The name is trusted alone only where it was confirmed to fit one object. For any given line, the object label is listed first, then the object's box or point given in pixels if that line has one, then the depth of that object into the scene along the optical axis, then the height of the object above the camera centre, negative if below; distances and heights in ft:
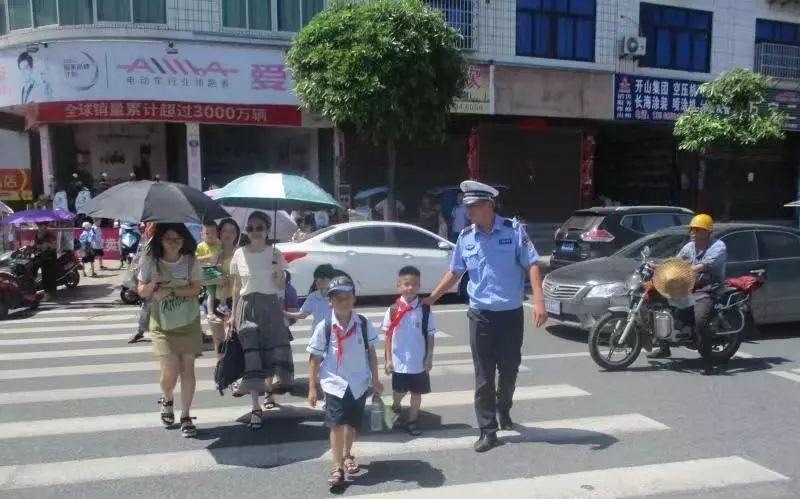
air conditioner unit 65.26 +12.29
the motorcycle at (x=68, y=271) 40.83 -5.93
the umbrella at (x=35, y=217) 36.40 -2.26
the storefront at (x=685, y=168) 69.72 +0.41
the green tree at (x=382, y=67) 43.11 +7.02
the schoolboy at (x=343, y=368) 13.92 -4.13
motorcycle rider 23.39 -3.52
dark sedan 27.27 -4.26
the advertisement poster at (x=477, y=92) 59.57 +7.18
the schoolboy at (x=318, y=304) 18.70 -3.68
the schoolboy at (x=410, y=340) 17.16 -4.28
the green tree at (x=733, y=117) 53.67 +4.50
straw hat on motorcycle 22.93 -3.65
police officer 15.94 -2.88
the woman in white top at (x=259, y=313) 17.31 -3.64
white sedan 35.24 -4.31
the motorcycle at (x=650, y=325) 23.21 -5.35
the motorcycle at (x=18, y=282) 35.14 -5.69
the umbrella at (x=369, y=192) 58.34 -1.63
